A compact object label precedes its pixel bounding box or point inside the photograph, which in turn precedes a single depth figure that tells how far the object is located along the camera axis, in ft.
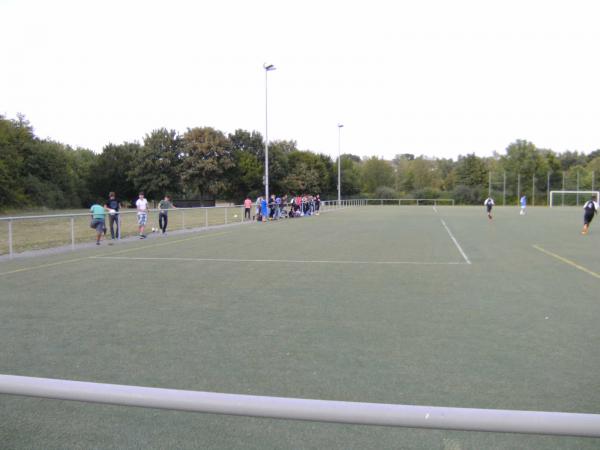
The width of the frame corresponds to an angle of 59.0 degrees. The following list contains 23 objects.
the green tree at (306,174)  250.94
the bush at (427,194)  296.10
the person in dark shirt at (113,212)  60.99
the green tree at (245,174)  231.09
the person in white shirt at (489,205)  117.29
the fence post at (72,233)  52.85
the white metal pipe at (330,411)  5.16
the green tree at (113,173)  228.02
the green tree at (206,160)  218.18
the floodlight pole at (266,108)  110.42
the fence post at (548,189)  265.54
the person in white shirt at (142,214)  66.18
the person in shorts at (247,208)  107.45
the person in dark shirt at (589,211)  69.67
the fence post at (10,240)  44.62
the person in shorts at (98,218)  55.83
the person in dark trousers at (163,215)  72.95
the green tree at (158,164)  217.77
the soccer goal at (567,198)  241.76
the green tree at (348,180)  295.48
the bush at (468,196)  287.48
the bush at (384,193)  293.23
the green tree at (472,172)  346.95
